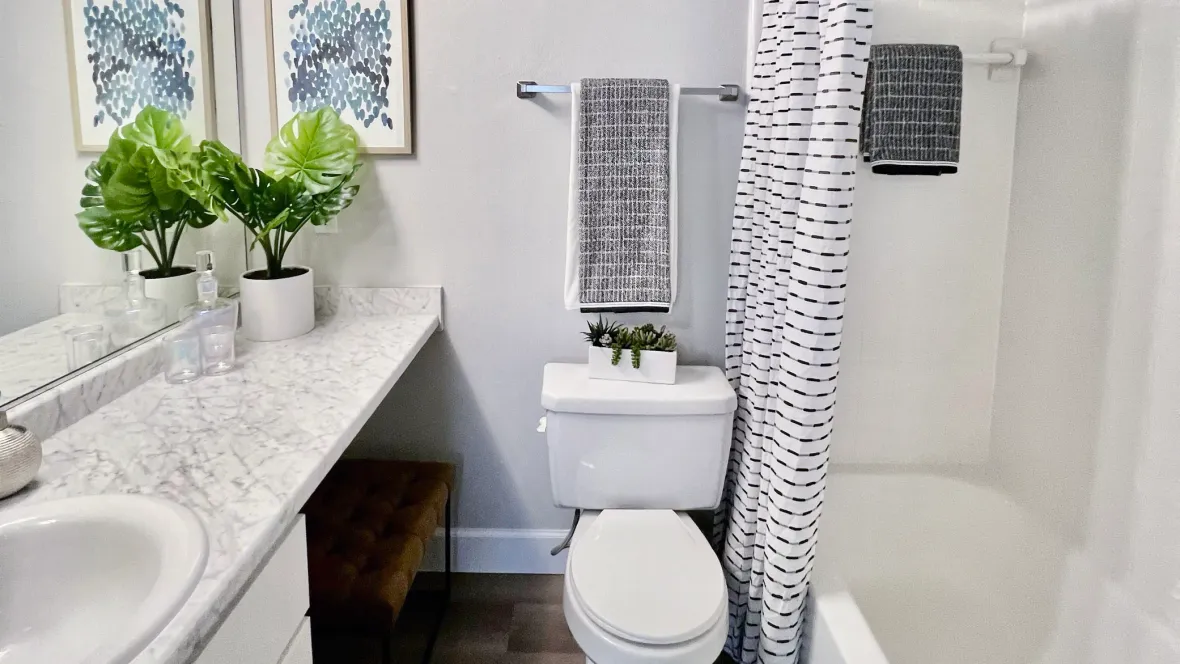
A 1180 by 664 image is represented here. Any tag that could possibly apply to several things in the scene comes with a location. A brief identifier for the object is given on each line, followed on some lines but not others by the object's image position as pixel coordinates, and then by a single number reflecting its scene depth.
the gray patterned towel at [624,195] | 1.99
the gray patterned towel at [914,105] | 1.87
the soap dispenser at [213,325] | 1.66
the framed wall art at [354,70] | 2.05
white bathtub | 1.85
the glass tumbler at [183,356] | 1.61
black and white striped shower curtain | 1.45
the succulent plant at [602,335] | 2.03
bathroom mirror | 1.30
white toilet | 1.74
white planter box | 1.99
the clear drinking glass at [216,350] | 1.66
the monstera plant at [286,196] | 1.88
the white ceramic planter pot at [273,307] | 1.89
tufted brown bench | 1.48
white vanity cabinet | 0.93
